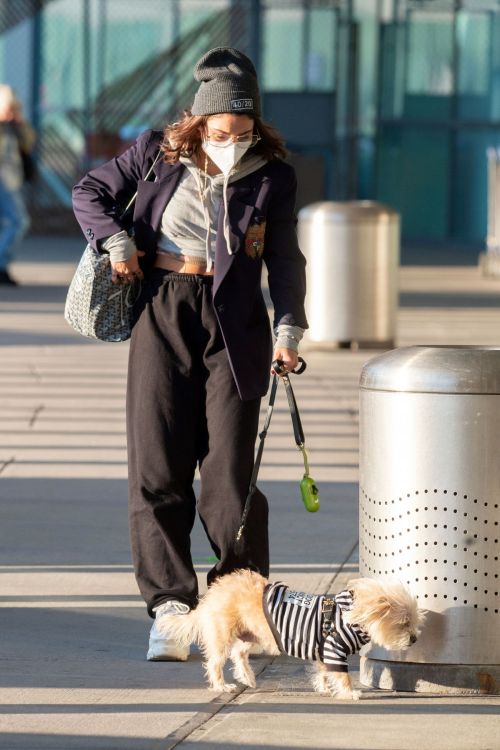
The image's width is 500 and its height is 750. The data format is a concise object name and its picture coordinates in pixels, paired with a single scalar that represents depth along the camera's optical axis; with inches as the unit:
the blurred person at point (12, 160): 1378.0
